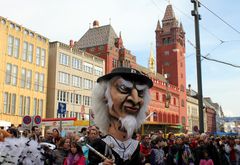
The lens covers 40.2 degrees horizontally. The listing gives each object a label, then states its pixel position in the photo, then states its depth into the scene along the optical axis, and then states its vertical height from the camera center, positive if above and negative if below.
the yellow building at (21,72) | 33.47 +5.83
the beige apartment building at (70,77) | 39.97 +6.23
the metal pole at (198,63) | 11.12 +2.16
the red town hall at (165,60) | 53.72 +12.85
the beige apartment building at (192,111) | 79.16 +3.58
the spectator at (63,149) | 7.00 -0.52
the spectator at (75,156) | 6.54 -0.62
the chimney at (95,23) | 59.26 +18.33
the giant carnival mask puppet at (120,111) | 3.26 +0.15
